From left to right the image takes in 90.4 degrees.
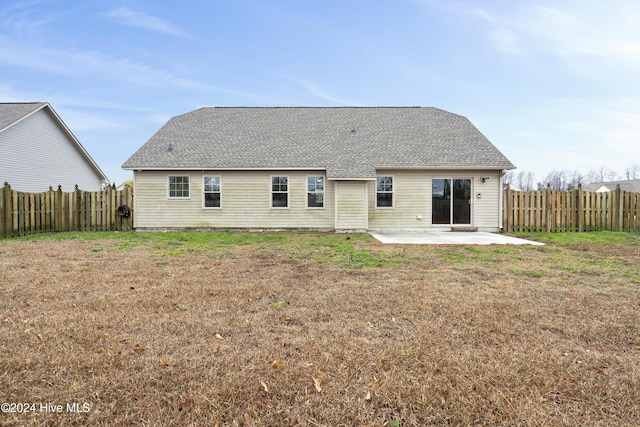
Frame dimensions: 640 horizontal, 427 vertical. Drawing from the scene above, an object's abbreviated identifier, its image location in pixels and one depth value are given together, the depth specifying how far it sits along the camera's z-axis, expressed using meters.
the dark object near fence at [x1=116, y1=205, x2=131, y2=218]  14.28
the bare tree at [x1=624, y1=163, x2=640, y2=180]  75.19
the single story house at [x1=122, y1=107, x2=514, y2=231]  13.95
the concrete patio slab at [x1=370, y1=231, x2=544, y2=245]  10.45
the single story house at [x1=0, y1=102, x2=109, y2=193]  17.31
